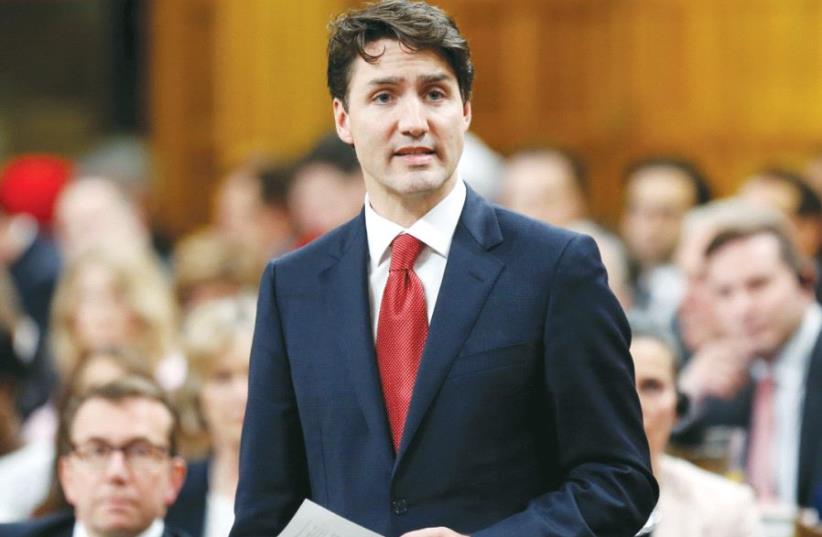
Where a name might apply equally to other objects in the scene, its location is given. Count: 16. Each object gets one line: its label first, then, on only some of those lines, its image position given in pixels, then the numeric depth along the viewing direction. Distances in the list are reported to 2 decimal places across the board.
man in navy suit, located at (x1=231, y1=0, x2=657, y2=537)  5.23
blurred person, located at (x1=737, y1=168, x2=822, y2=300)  14.45
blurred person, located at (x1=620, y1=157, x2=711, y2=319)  14.99
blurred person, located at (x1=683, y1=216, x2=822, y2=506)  10.53
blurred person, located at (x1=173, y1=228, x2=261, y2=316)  14.17
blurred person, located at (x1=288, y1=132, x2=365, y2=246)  14.16
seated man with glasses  7.85
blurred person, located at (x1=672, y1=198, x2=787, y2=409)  10.94
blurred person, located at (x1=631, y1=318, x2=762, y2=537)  8.70
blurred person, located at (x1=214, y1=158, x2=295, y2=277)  16.67
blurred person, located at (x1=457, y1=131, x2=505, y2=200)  14.94
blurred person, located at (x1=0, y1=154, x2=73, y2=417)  13.84
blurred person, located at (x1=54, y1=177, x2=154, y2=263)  16.95
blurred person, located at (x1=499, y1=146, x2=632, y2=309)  14.53
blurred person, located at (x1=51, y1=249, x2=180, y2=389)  13.16
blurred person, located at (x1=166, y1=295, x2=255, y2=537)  9.27
